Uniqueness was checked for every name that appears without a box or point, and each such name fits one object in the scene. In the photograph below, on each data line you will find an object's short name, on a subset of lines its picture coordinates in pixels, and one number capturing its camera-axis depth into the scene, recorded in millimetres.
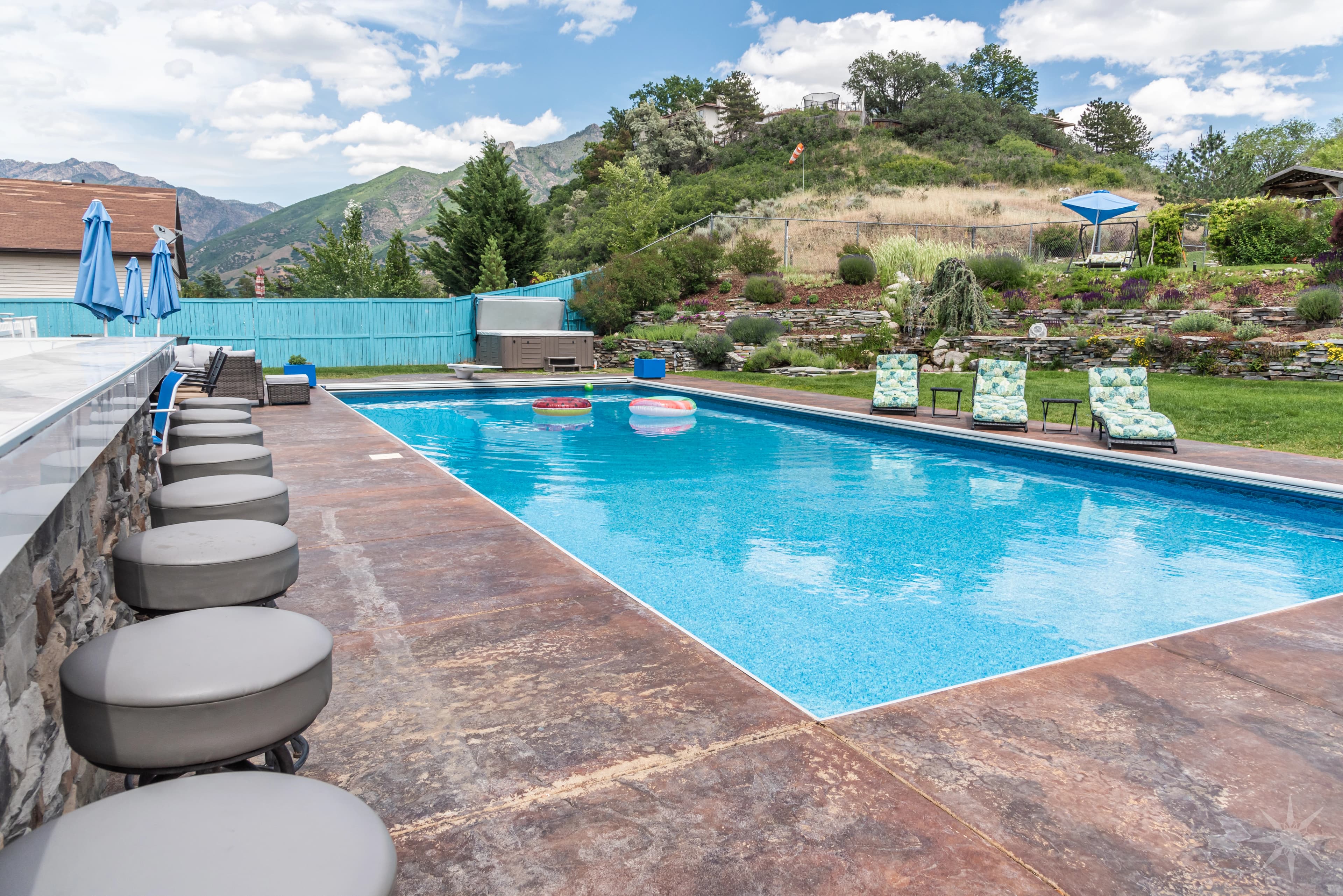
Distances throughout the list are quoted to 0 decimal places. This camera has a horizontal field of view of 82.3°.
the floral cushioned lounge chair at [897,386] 10289
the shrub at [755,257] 19094
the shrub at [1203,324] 12898
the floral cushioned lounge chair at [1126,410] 7742
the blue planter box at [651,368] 15273
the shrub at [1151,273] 15406
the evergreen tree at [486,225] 25453
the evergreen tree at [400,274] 25000
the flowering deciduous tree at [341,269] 22469
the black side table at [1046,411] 8508
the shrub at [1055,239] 19984
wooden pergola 21469
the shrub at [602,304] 18750
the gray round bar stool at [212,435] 3408
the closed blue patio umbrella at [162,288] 8445
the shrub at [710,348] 16578
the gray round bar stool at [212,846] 818
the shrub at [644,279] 18516
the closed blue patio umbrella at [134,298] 7617
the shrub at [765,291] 17797
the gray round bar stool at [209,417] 4219
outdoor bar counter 1075
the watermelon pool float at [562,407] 11602
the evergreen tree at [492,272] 23734
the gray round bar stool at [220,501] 2287
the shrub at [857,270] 17891
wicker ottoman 10500
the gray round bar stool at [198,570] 1770
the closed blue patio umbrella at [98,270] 5609
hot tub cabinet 17250
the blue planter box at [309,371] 13344
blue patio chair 5383
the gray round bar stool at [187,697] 1188
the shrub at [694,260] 19047
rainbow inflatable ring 11617
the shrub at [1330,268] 13508
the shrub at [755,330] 16609
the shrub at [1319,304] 12117
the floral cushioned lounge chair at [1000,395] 9055
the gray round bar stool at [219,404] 4801
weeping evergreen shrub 15555
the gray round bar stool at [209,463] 2861
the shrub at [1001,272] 16641
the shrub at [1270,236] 16234
